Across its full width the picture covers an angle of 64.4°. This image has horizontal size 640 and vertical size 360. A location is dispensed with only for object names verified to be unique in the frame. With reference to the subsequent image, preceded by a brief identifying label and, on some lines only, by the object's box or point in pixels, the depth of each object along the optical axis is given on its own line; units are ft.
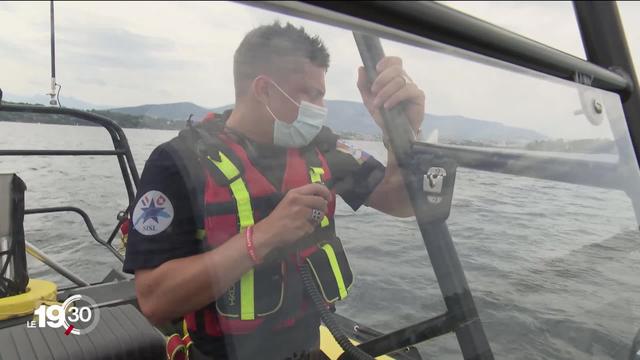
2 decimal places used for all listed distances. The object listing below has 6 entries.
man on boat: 2.80
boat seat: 3.94
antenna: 2.46
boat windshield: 2.57
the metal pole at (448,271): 3.32
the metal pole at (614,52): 3.29
